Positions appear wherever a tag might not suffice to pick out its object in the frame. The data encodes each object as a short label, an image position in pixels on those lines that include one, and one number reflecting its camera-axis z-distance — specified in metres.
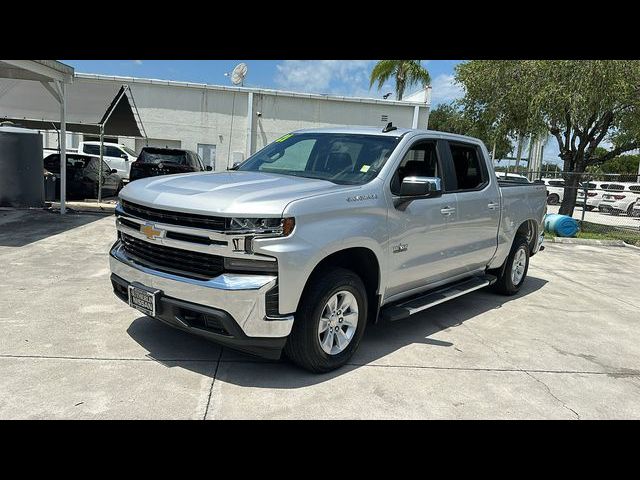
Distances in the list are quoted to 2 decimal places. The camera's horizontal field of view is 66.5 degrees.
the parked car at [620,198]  23.27
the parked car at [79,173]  15.06
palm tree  30.53
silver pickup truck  3.40
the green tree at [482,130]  18.81
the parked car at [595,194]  23.90
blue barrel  14.03
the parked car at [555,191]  27.30
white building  24.27
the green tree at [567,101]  14.31
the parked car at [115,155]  21.06
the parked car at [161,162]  14.06
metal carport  12.45
